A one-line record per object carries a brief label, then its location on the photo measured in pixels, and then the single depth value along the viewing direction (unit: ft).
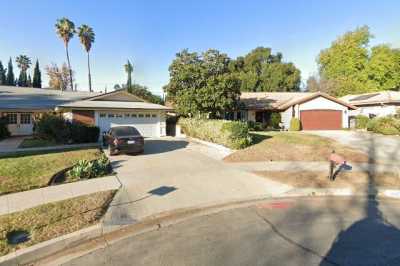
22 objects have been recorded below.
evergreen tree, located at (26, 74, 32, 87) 171.73
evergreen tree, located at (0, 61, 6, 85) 169.50
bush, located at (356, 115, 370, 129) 85.71
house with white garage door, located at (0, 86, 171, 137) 60.44
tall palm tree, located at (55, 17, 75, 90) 142.20
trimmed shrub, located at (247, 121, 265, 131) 83.04
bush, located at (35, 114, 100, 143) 53.01
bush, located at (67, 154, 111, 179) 27.91
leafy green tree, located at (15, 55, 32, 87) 191.93
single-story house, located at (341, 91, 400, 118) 87.37
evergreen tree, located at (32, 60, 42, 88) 157.89
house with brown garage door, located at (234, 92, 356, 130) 84.69
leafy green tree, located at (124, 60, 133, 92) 152.92
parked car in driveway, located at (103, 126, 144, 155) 40.54
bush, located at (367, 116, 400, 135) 68.68
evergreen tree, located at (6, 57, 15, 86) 166.40
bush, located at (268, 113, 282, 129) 86.17
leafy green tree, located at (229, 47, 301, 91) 151.53
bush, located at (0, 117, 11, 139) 62.03
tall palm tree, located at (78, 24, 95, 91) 152.20
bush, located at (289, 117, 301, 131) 81.61
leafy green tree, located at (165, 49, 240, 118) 62.13
